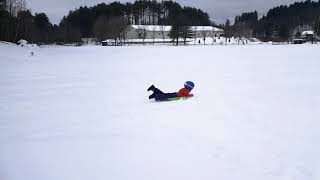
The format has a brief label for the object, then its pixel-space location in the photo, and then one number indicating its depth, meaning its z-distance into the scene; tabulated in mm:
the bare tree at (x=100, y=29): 83875
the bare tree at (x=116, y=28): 80581
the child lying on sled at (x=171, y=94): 9016
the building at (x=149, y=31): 106200
